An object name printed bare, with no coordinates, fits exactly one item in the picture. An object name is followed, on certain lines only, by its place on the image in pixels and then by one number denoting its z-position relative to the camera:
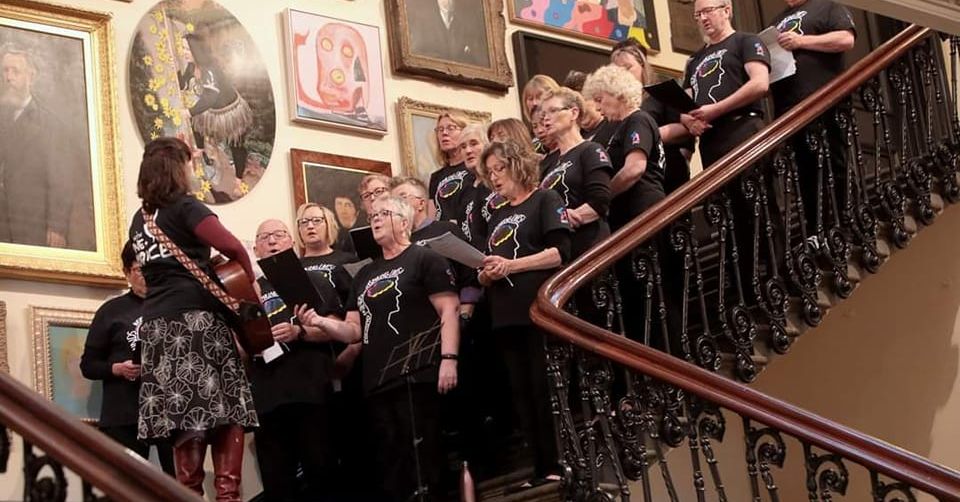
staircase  5.45
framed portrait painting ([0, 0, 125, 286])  7.44
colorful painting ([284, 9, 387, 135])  8.70
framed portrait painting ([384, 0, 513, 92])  9.16
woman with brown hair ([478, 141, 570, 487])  5.92
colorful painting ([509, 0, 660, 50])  9.84
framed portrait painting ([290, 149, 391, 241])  8.48
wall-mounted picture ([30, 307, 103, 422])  7.25
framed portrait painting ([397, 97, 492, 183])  8.94
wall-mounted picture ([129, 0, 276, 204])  8.14
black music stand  6.06
